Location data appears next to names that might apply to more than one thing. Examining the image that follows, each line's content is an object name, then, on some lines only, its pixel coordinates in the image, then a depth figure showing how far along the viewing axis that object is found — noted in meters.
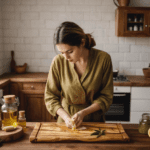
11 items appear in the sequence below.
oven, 3.00
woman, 1.50
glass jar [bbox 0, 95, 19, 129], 1.23
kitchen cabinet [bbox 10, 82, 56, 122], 3.10
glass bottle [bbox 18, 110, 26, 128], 1.34
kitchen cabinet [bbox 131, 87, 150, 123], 2.98
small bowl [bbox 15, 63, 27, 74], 3.55
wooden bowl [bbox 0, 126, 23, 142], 1.14
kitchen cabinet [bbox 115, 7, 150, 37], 3.21
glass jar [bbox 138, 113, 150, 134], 1.24
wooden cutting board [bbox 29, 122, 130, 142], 1.15
